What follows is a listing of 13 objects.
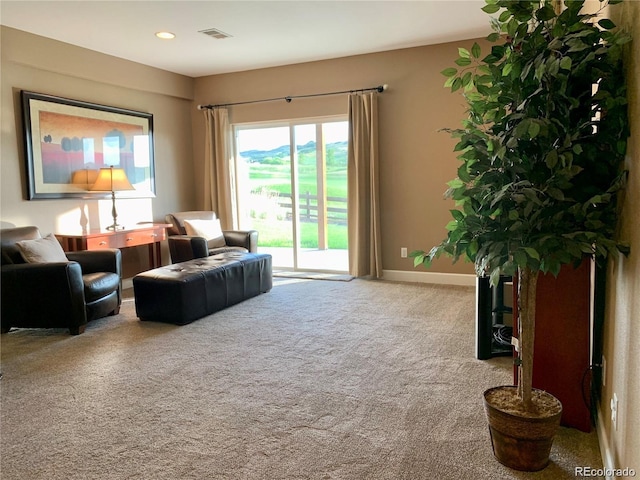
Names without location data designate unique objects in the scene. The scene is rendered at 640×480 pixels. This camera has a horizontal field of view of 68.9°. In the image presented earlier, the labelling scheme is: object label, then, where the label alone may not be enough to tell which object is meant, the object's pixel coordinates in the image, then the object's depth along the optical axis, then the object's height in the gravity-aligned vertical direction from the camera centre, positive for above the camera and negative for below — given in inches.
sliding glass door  244.4 +5.4
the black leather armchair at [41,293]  148.9 -28.1
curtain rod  224.7 +53.8
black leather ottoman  159.8 -30.9
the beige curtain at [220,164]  262.5 +21.0
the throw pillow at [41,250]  153.4 -15.0
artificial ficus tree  64.7 +6.5
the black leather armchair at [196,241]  206.2 -18.1
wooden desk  189.9 -14.9
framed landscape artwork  188.1 +27.0
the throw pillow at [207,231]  221.0 -13.6
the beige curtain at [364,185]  226.4 +6.4
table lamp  201.0 +10.0
